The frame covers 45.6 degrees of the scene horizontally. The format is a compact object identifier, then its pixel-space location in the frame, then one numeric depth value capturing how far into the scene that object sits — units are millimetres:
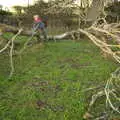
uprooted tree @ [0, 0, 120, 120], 2853
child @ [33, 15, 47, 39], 5203
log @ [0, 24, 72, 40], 4512
